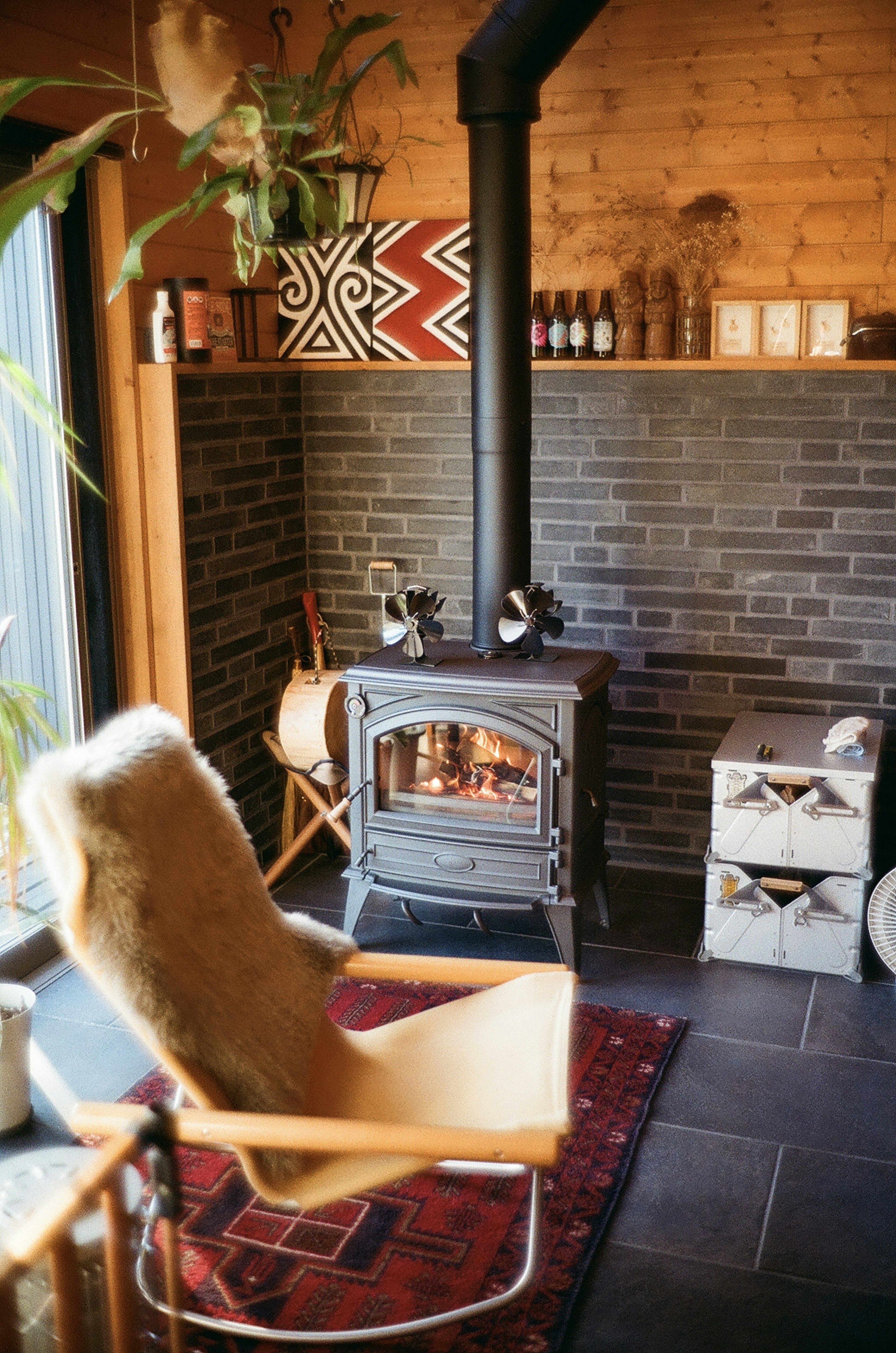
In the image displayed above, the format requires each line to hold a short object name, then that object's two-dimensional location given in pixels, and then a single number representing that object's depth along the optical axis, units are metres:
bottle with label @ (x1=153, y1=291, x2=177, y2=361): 3.48
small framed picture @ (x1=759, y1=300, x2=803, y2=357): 3.73
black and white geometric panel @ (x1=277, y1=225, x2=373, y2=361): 4.16
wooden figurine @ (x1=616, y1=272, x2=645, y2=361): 3.85
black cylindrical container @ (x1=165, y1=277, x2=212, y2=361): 3.52
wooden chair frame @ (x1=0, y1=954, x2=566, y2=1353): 1.35
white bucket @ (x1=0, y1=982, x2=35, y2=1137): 2.75
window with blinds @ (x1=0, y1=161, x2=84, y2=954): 3.26
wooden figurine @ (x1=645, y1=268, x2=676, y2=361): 3.83
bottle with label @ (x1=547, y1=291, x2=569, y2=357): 3.95
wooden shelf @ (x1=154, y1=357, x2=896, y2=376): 3.63
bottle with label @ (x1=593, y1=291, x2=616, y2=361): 3.88
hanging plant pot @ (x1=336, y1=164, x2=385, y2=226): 3.23
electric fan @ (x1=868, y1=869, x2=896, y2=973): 3.36
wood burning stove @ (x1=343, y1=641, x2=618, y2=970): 3.35
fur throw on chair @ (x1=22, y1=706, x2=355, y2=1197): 1.96
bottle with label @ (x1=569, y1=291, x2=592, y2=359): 3.91
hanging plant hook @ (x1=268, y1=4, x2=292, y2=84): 3.96
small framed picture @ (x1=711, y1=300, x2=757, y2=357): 3.77
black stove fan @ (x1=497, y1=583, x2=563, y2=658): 3.46
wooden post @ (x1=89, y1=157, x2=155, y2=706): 3.37
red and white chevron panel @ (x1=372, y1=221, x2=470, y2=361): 4.05
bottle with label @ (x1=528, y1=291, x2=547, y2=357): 3.98
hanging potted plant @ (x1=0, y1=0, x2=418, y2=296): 2.14
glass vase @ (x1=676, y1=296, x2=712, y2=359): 3.82
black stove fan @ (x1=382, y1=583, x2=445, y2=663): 3.51
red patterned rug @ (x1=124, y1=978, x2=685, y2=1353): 2.22
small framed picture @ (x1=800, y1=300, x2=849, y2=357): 3.71
